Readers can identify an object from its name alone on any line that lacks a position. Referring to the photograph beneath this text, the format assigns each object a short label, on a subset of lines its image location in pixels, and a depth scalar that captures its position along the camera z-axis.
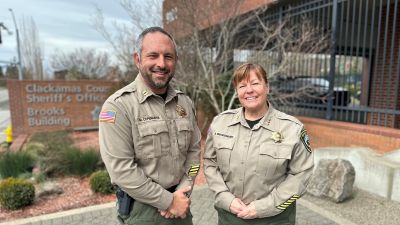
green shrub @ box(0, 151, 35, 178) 5.67
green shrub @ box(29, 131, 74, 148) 6.86
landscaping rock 4.42
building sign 10.84
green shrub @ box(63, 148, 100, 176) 6.01
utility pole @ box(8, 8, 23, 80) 22.79
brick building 6.38
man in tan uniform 1.81
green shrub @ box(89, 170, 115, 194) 4.98
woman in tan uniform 2.00
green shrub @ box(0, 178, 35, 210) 4.36
